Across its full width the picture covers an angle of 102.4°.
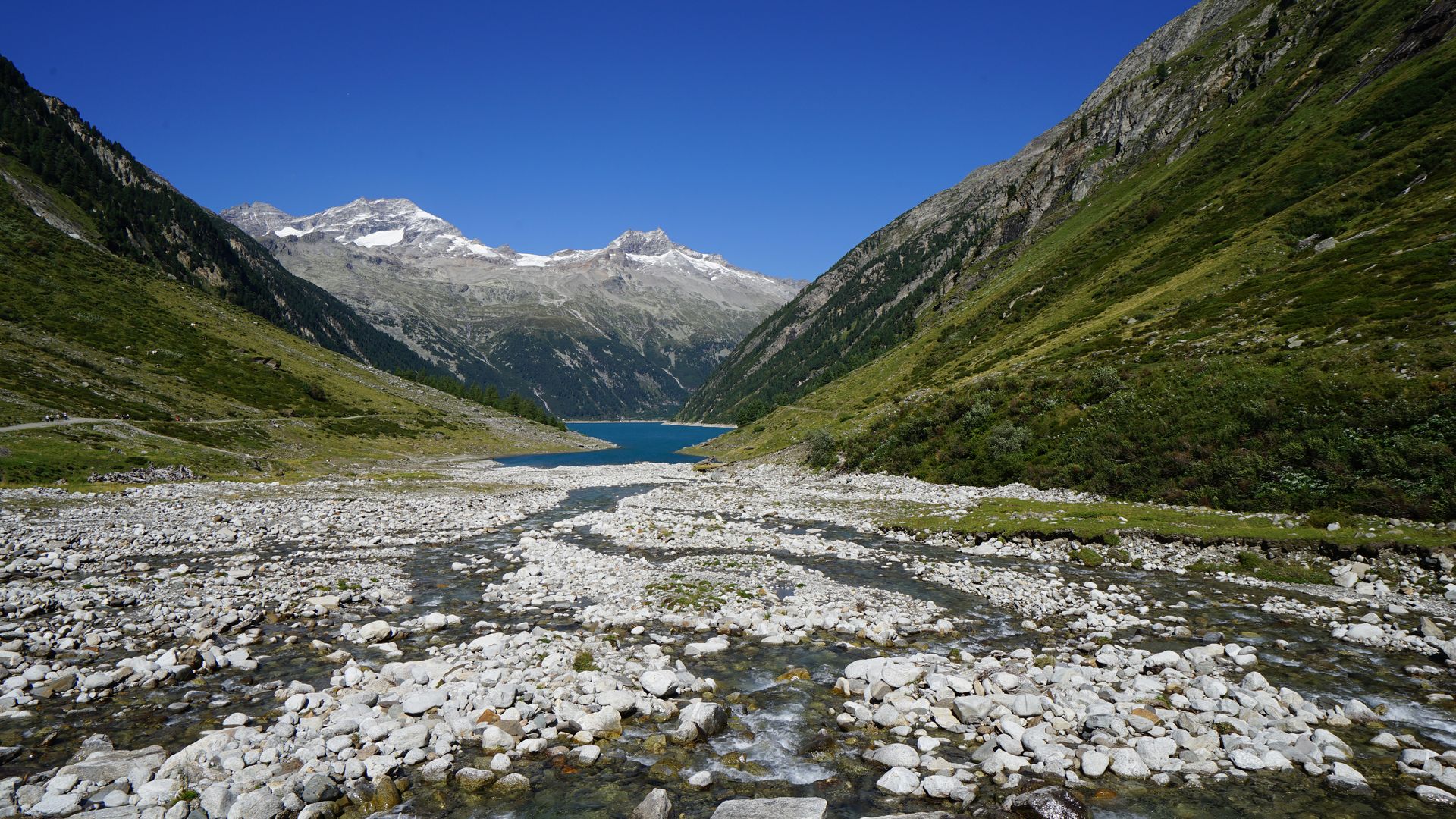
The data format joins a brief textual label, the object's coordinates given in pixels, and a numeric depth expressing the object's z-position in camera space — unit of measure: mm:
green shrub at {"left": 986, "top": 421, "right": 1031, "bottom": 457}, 46188
